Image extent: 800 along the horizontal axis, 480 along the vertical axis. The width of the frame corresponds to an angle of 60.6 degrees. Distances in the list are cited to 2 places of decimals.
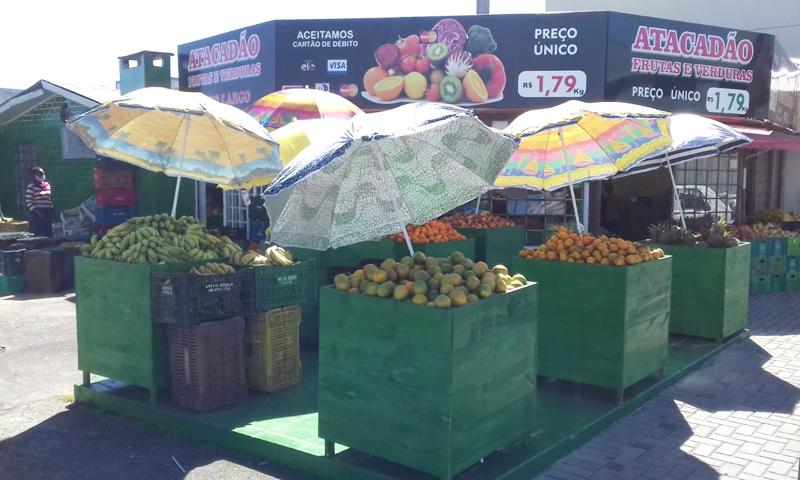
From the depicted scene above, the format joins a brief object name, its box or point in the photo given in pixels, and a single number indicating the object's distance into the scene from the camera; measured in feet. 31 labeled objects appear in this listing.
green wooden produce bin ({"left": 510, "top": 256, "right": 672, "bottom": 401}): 19.34
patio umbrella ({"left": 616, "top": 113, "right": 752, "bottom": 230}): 26.35
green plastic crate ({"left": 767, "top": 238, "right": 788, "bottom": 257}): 39.27
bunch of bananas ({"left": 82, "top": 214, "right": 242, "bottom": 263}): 19.43
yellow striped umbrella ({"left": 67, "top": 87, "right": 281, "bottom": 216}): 20.67
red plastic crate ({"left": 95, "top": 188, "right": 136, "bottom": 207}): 47.75
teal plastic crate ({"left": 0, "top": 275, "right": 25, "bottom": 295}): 38.50
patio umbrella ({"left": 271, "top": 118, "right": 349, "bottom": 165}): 24.30
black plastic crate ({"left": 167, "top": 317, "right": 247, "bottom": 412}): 18.38
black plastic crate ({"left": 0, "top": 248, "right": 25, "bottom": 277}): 38.83
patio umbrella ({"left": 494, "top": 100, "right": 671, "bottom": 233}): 20.63
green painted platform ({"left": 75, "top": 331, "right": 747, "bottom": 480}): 15.40
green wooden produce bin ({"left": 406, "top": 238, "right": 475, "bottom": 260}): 27.45
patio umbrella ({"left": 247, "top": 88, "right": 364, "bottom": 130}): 28.40
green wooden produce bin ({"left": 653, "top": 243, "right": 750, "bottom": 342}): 26.12
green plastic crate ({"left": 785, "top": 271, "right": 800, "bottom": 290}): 40.45
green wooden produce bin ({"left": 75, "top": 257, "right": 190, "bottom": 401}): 18.86
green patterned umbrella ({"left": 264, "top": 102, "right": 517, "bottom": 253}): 16.34
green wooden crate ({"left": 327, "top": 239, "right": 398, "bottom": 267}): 26.63
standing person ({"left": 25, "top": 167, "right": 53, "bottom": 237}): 47.16
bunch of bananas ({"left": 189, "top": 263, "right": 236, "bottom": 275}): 19.38
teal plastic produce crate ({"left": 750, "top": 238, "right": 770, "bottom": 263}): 38.55
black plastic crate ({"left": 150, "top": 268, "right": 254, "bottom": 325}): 18.10
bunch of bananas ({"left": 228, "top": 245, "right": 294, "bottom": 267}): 20.72
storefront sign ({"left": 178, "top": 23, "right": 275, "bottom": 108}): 45.98
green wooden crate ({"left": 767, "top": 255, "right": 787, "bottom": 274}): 39.45
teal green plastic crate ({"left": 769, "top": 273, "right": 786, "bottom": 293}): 39.99
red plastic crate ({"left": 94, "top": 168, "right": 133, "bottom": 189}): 47.39
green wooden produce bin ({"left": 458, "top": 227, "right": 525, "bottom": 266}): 32.99
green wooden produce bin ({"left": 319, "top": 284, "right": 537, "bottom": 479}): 13.80
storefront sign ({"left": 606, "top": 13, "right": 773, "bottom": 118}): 40.91
